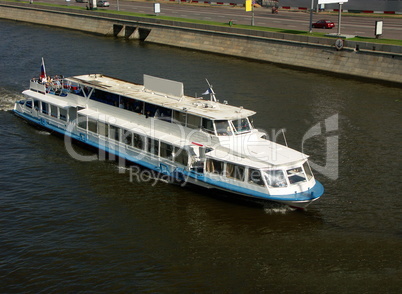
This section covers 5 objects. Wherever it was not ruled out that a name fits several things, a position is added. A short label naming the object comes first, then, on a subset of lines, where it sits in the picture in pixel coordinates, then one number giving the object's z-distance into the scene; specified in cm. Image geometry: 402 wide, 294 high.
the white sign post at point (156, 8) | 8219
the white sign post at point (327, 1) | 5933
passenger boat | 2702
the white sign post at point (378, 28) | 5644
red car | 6850
